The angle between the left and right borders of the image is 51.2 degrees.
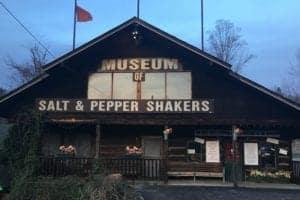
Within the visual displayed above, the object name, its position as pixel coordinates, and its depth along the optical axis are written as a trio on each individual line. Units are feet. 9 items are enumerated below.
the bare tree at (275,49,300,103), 119.08
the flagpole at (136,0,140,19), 52.65
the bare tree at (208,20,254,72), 122.52
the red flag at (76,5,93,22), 53.41
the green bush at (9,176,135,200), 29.87
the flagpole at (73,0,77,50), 59.06
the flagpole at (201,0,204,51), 58.45
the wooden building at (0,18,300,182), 47.93
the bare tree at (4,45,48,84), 113.30
